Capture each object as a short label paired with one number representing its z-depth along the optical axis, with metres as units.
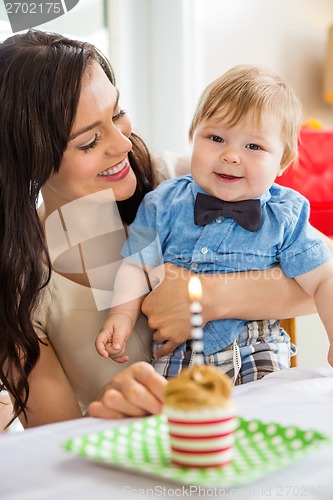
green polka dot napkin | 0.94
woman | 1.68
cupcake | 0.95
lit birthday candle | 0.97
